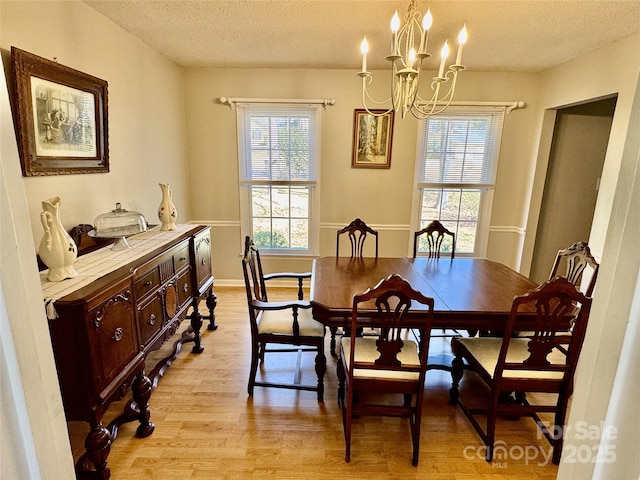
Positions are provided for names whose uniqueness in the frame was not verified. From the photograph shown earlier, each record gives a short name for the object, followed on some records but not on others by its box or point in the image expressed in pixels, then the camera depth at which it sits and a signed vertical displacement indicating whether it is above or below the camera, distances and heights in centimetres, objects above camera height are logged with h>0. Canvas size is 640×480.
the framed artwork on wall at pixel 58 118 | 164 +26
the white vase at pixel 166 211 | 256 -33
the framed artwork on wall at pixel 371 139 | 368 +37
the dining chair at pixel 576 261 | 204 -52
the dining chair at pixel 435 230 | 300 -50
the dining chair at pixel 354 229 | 296 -50
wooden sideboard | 132 -78
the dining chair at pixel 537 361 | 151 -98
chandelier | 167 +59
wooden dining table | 182 -73
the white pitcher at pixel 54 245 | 142 -34
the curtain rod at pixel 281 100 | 362 +75
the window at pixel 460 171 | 369 +5
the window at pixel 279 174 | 371 -4
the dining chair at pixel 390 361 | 151 -97
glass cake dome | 197 -36
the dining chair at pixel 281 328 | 208 -101
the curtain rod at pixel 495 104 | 358 +76
